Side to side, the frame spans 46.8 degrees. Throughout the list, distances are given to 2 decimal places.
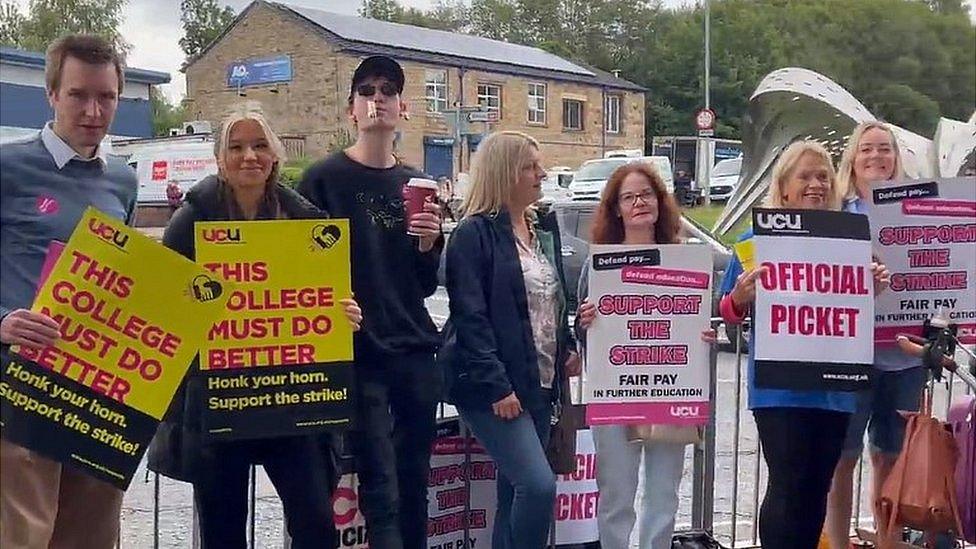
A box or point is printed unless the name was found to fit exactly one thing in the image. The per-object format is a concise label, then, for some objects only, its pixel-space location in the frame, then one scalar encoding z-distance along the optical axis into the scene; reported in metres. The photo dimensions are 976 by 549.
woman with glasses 4.32
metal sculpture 5.86
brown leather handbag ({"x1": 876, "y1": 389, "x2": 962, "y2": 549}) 4.21
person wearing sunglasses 3.82
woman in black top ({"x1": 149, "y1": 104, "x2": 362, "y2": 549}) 3.48
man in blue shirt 3.15
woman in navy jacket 4.03
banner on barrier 4.51
